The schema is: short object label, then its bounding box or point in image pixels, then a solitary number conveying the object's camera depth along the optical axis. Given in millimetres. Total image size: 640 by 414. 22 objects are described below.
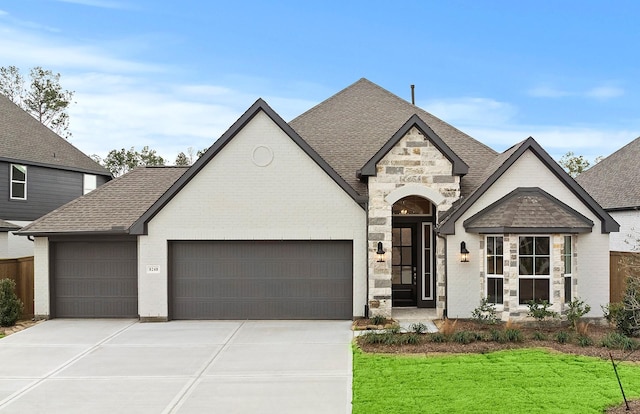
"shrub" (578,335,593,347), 11297
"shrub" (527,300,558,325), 12930
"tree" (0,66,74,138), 38219
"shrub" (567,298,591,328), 12914
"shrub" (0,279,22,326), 14242
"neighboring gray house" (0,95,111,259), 21594
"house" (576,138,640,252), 21797
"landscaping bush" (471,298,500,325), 13477
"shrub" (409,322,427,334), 12305
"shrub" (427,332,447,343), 11656
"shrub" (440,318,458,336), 11914
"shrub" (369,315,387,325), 13969
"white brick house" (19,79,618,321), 14086
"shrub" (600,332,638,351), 11023
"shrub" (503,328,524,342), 11594
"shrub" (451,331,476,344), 11547
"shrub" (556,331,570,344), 11625
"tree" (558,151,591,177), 49625
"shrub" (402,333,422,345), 11516
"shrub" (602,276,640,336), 11890
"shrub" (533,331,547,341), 11883
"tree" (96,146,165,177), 48562
